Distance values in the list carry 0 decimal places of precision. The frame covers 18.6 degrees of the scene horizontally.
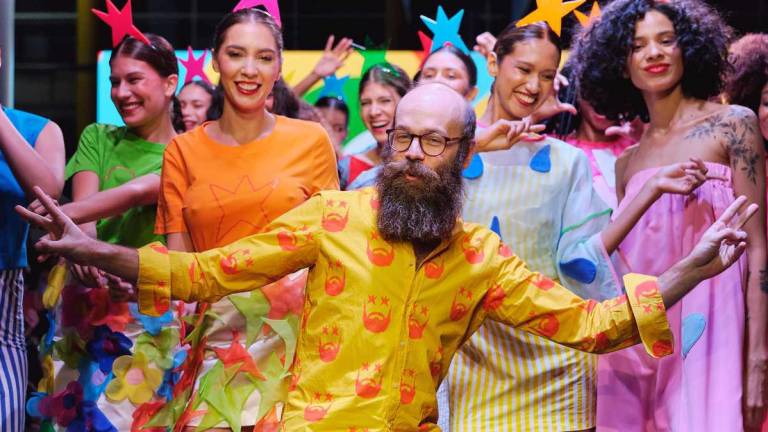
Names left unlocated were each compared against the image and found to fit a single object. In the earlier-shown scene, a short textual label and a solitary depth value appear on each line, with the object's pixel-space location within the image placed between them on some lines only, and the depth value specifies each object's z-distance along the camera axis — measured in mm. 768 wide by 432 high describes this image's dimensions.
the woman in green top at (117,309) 8574
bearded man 6060
